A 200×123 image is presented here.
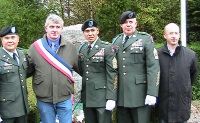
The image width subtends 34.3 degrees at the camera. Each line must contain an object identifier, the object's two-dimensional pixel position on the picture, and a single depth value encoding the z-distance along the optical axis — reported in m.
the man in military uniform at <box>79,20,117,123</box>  3.83
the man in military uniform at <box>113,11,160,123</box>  3.82
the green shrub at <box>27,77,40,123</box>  4.40
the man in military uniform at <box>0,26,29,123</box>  3.54
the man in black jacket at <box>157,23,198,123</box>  3.71
